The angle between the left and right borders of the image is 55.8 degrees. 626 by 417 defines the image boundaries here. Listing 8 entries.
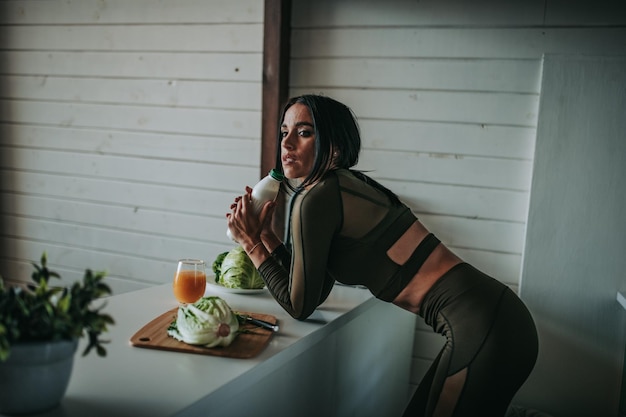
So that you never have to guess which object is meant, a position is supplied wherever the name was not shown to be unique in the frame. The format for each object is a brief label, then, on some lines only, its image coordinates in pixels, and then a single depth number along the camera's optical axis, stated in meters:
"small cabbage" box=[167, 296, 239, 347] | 1.38
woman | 1.47
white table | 1.12
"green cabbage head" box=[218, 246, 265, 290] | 2.00
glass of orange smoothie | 1.72
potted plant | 0.94
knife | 1.57
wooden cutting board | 1.37
